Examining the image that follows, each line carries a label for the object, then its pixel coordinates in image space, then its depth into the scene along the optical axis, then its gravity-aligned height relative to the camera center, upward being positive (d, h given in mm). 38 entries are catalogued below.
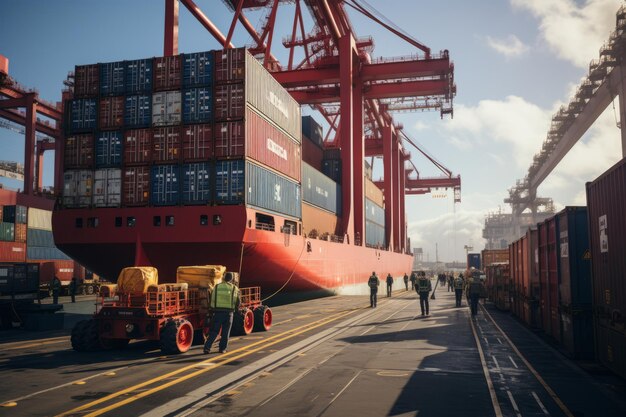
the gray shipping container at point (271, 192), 24467 +3485
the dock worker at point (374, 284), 25375 -1526
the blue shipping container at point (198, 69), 25297 +9605
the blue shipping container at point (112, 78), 26203 +9458
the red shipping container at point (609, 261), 8945 -162
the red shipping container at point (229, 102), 24672 +7667
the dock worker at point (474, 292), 21234 -1643
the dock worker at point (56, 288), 29112 -1927
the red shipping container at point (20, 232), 42000 +2100
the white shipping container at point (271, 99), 25722 +9092
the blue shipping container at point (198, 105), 24906 +7590
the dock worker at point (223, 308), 11742 -1259
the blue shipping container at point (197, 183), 24047 +3530
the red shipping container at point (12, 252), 40062 +390
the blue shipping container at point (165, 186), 24359 +3448
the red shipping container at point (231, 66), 25031 +9611
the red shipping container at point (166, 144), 24734 +5609
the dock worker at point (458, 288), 25672 -1773
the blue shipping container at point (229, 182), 23688 +3524
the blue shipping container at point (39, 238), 44094 +1728
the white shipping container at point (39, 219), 44672 +3507
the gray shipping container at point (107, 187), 25000 +3488
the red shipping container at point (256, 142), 24219 +5933
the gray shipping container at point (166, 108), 25219 +7530
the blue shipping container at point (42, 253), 43781 +318
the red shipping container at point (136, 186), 24641 +3486
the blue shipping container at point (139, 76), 25891 +9450
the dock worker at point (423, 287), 21250 -1442
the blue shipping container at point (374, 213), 53469 +4900
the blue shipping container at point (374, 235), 53069 +2289
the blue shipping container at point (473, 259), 56106 -615
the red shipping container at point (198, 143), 24484 +5607
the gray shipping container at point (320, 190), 34844 +5025
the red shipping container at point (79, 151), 25766 +5497
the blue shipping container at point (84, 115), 26250 +7508
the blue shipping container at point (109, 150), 25375 +5492
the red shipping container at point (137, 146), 25016 +5561
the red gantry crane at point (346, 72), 39344 +15317
